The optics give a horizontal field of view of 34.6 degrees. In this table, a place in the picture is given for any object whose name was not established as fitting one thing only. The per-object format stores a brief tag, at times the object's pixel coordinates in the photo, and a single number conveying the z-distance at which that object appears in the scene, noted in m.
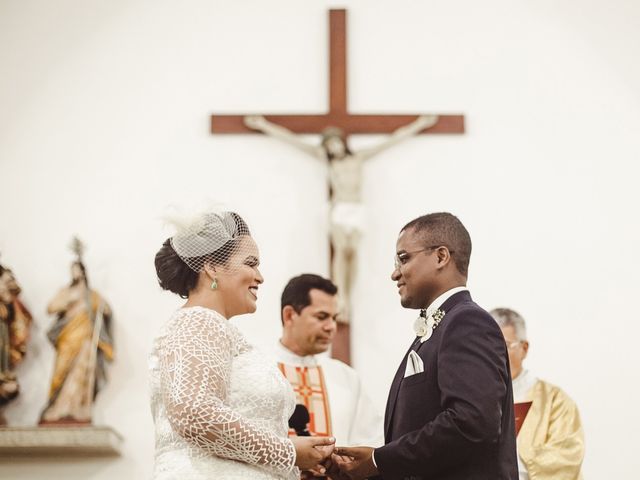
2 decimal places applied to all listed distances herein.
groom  3.13
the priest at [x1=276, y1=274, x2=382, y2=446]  5.25
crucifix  7.17
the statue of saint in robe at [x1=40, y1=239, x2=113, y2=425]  6.71
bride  3.05
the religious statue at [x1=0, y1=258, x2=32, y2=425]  6.75
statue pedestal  6.51
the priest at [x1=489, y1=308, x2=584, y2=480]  5.12
